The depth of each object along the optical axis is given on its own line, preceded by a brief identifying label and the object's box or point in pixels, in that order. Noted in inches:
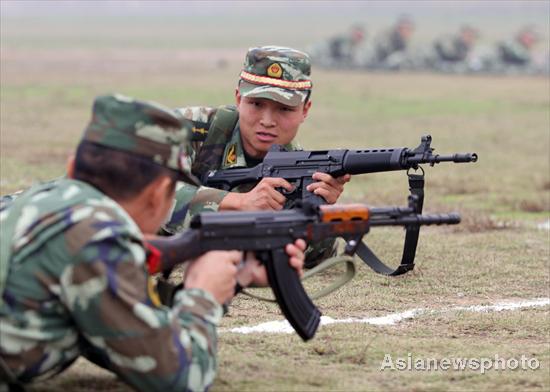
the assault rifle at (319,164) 582.6
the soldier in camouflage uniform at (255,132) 599.5
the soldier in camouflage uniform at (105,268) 340.8
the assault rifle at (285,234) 390.0
